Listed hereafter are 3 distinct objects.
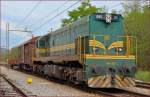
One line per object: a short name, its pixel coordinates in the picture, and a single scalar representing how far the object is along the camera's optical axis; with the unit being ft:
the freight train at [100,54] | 57.93
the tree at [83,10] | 172.86
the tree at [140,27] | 139.85
